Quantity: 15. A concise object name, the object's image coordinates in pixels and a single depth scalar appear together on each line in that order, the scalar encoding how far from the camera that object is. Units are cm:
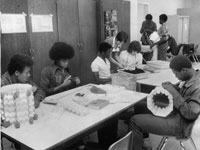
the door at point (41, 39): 346
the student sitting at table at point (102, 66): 313
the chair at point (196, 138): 183
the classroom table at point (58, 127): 132
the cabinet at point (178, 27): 816
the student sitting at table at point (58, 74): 247
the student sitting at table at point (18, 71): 192
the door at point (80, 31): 392
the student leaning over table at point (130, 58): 366
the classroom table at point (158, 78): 275
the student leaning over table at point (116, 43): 387
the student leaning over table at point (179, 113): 178
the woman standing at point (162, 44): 494
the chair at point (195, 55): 783
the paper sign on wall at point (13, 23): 309
